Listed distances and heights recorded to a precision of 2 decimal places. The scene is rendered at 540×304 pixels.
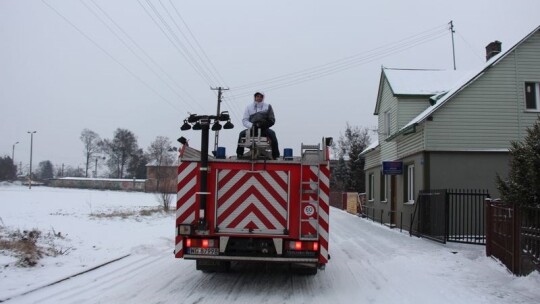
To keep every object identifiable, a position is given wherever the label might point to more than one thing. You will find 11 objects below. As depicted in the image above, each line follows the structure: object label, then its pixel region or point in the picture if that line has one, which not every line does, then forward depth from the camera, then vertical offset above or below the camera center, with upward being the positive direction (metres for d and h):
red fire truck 7.62 -0.37
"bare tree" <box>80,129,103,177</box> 119.31 +9.29
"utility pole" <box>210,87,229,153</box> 39.28 +7.23
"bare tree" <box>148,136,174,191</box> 98.74 +7.40
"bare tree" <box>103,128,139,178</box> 112.38 +7.42
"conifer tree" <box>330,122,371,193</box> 46.66 +2.16
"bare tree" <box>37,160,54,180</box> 147.12 +3.40
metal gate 13.94 -0.87
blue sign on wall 19.23 +0.74
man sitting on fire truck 8.66 +1.14
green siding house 16.45 +2.19
